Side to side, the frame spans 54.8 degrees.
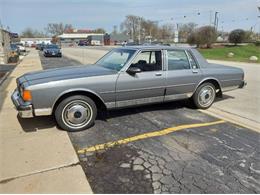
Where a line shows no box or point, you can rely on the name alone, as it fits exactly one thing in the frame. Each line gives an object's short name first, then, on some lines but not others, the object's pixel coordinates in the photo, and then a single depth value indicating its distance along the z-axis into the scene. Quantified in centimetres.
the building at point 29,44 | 7881
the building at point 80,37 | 9770
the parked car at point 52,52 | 2796
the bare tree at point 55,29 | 12556
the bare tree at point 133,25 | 9088
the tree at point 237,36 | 4178
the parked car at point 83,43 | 9394
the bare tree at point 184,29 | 7017
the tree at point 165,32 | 8319
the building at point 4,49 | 1699
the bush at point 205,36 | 3872
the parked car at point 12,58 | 2082
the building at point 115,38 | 9519
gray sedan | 438
